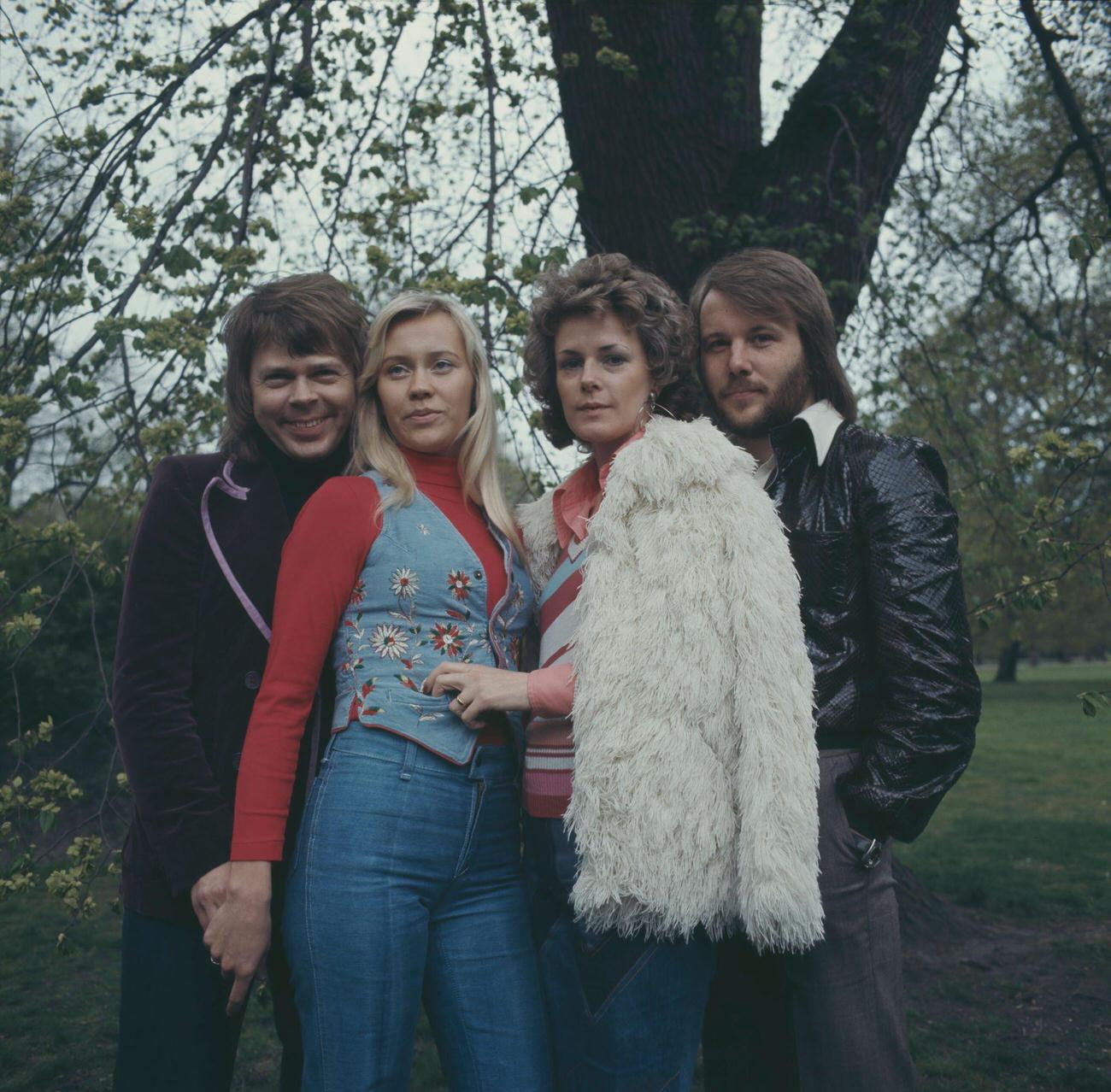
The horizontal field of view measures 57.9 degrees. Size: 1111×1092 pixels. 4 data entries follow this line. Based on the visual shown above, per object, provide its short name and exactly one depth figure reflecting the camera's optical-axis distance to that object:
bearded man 2.12
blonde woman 1.92
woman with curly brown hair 1.86
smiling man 2.04
